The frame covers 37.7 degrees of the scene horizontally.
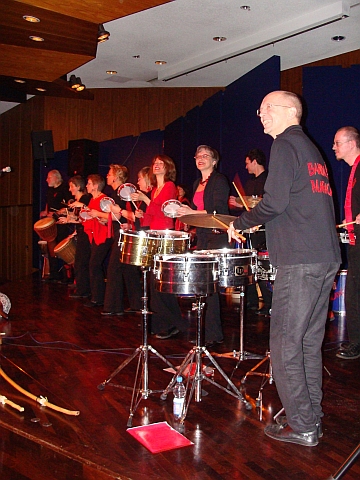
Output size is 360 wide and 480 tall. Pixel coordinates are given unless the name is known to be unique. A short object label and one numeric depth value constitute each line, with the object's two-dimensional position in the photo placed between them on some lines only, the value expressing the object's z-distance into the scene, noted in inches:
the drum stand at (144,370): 131.3
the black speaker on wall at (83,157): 409.1
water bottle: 118.4
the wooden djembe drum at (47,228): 350.3
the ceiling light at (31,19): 210.9
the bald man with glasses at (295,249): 101.0
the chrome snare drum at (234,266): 126.8
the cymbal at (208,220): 125.6
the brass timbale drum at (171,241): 144.5
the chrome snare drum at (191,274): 120.5
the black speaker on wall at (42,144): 438.9
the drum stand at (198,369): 125.4
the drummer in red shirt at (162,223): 189.3
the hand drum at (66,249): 327.6
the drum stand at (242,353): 159.8
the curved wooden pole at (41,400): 120.2
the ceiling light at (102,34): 240.5
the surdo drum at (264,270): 137.1
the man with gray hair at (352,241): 169.8
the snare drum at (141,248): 144.2
